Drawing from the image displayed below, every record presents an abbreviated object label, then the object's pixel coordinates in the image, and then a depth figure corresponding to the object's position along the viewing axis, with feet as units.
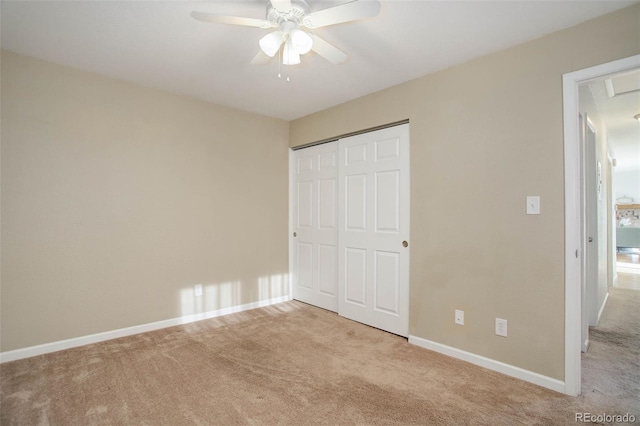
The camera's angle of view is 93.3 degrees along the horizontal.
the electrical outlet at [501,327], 7.57
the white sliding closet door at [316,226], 12.41
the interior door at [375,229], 9.86
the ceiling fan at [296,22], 5.18
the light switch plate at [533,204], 7.12
